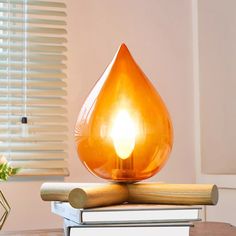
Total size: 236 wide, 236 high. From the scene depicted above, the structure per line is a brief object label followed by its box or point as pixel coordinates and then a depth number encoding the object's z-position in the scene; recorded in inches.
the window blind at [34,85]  102.1
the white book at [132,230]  49.3
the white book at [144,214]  48.8
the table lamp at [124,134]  53.4
